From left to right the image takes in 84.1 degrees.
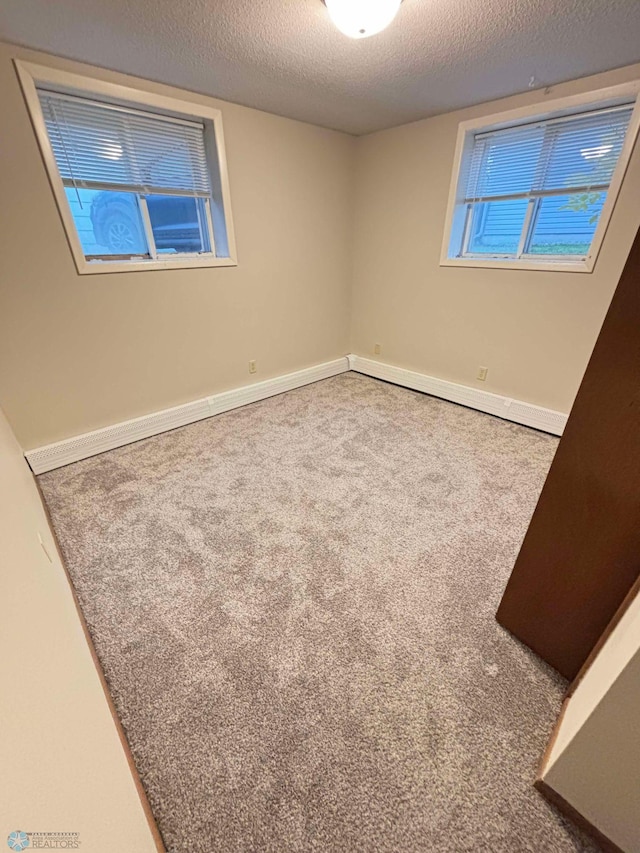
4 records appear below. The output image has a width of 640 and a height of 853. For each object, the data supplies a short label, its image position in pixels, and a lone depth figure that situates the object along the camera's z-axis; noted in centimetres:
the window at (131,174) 204
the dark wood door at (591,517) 90
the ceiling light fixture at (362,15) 136
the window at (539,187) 224
